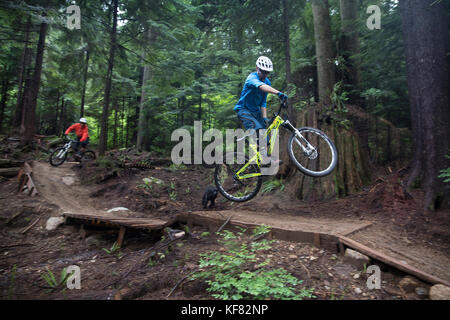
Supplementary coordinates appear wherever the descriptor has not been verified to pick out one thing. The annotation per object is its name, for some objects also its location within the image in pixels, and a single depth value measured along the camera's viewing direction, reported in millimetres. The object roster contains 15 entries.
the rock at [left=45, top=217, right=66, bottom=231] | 6647
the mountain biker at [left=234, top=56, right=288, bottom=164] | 4926
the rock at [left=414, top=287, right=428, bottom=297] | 2904
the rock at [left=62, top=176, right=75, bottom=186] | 9391
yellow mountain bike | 4703
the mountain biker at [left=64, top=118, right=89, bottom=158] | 11670
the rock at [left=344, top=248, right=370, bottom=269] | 3453
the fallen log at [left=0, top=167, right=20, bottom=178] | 9000
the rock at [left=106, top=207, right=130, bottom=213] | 7924
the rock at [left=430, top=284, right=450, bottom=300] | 2715
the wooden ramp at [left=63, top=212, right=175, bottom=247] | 5973
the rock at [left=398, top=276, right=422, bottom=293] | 3043
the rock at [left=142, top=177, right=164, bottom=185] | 10030
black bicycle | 10773
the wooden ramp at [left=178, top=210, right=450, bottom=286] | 3238
